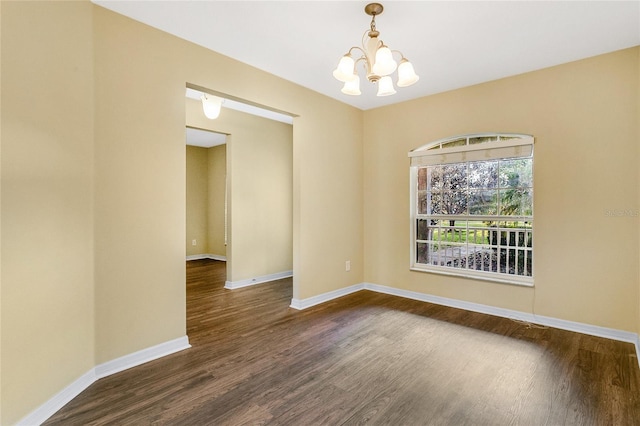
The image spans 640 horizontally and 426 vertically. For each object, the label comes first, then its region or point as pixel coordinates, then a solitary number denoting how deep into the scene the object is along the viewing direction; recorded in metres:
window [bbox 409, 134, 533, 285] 3.45
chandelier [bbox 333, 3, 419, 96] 2.09
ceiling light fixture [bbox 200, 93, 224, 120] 3.54
